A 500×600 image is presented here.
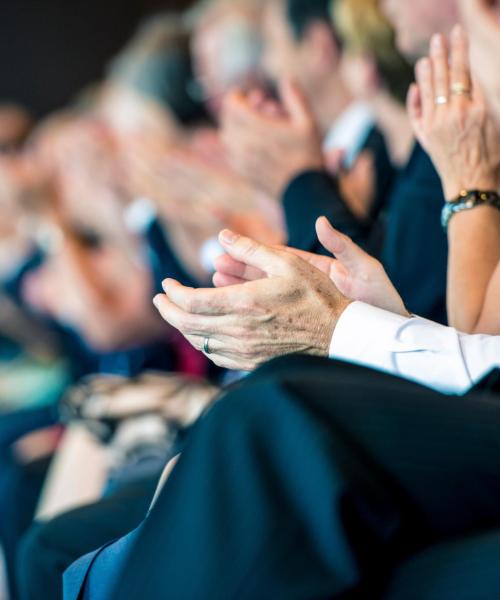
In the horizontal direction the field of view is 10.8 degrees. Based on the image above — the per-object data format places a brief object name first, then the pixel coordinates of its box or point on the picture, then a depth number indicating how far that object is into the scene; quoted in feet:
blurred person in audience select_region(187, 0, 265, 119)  12.48
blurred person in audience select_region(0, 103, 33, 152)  16.82
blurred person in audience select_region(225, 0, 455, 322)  8.50
